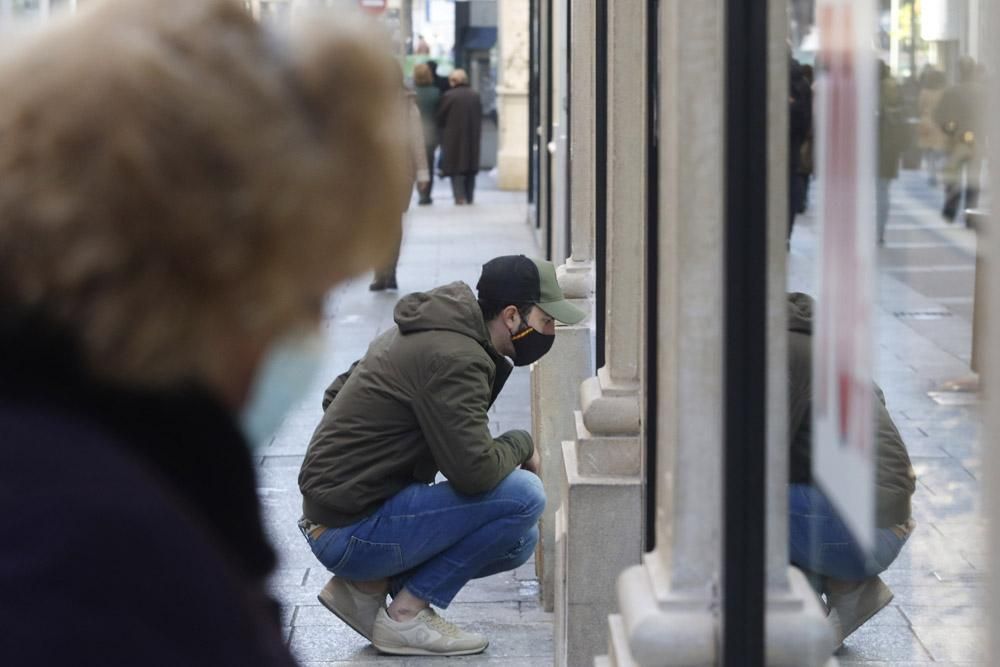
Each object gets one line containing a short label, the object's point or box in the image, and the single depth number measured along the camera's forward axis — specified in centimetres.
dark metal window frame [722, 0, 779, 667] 442
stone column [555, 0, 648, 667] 895
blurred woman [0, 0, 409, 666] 204
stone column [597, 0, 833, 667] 492
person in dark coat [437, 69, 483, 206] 4247
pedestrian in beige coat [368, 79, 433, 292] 2692
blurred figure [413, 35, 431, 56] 6525
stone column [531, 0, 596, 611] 1210
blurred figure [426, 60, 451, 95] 4591
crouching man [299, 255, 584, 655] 973
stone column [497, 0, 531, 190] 4725
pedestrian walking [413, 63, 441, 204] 4225
